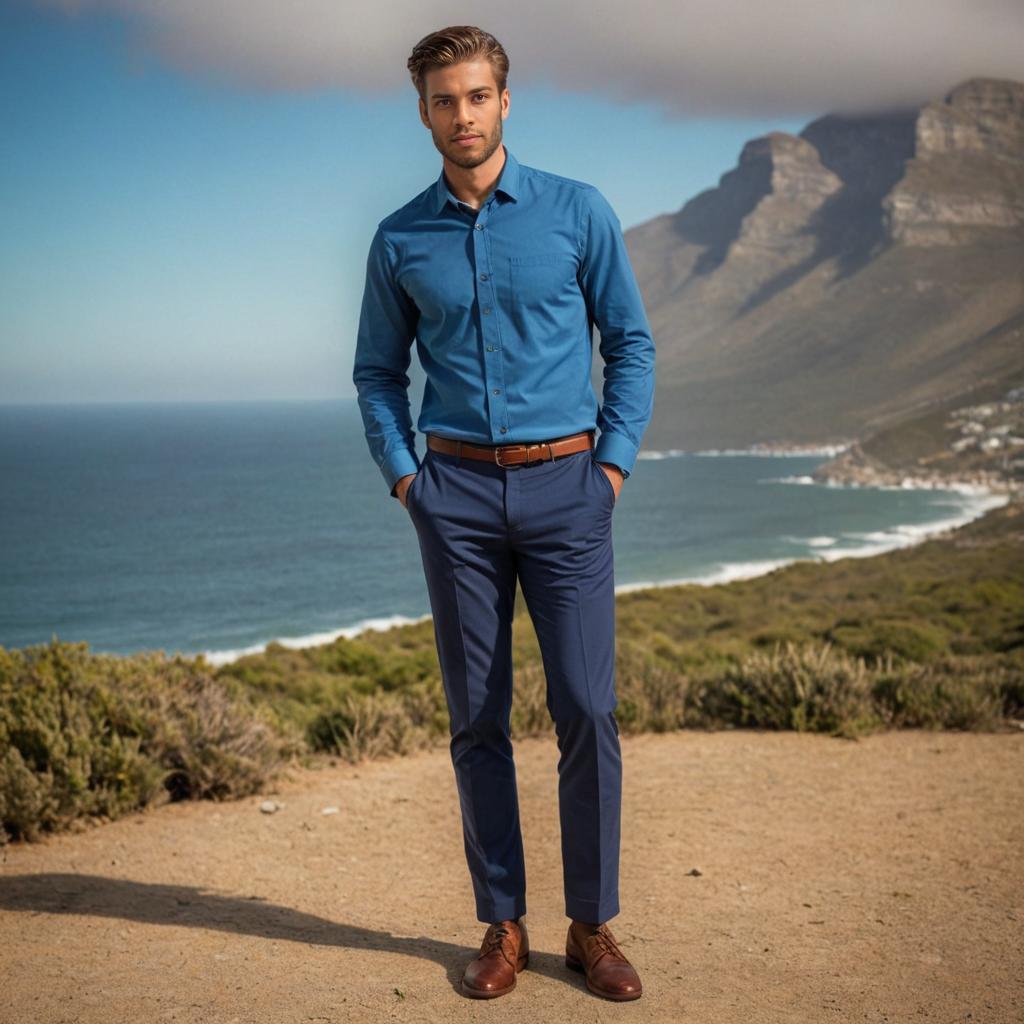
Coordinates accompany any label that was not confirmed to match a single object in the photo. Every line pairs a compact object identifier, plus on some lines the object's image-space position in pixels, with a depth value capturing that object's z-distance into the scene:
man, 2.43
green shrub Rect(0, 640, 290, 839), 4.52
